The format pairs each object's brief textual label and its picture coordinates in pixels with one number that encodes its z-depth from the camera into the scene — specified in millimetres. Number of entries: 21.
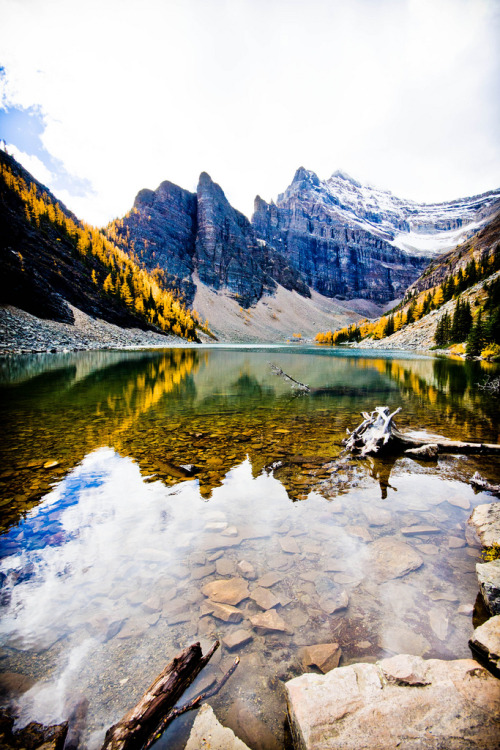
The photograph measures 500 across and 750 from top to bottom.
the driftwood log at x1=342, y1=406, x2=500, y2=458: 10461
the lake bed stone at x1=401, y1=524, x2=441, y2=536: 6211
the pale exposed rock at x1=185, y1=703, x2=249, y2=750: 2773
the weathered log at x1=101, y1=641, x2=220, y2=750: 2756
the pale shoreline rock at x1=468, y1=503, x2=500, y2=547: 5723
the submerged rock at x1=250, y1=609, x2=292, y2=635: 4133
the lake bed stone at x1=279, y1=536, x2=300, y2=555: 5695
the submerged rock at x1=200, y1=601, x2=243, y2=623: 4305
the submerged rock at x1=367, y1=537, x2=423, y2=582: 5129
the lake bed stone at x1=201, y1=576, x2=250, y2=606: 4617
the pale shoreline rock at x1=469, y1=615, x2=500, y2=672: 3307
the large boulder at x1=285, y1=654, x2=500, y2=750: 2504
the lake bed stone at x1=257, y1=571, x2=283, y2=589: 4914
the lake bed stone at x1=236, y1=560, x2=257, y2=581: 5073
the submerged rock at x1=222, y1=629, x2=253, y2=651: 3900
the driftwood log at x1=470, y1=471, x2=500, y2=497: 7938
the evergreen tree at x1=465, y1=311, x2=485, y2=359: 52219
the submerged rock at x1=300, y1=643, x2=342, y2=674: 3635
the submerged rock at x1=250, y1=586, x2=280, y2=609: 4535
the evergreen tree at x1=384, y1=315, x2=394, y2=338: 121625
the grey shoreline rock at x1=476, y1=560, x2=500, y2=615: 4082
